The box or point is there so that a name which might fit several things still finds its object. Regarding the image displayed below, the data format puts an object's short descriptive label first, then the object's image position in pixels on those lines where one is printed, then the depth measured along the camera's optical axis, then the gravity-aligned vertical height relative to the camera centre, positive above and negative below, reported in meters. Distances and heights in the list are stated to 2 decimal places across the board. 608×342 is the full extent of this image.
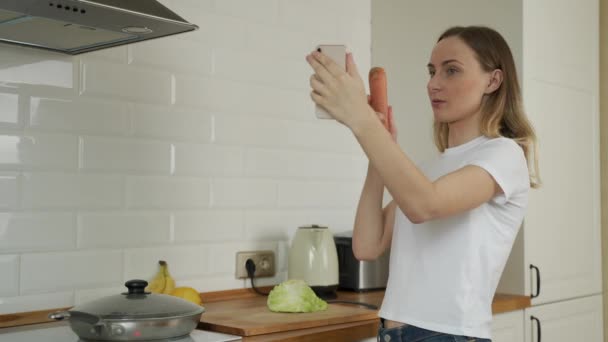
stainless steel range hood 1.62 +0.35
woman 1.53 -0.01
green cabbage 2.10 -0.29
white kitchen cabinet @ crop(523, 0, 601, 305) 2.73 +0.17
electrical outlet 2.48 -0.23
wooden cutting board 1.88 -0.32
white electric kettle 2.43 -0.22
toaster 2.59 -0.26
